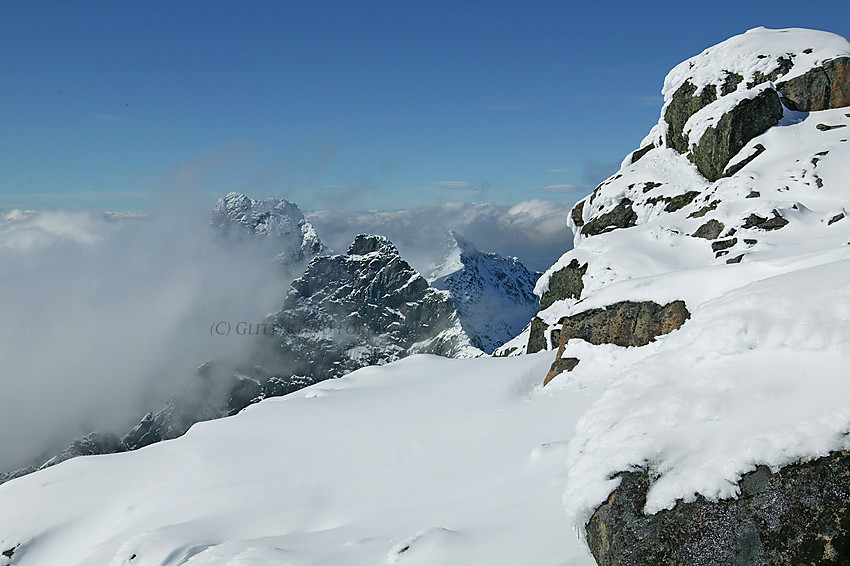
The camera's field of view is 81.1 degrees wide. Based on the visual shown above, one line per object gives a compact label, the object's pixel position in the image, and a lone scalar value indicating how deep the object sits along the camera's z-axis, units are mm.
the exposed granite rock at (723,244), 24812
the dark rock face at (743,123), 32562
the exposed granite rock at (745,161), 31484
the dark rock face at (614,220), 35312
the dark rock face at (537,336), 24536
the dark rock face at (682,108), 37250
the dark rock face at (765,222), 24281
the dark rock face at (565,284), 28609
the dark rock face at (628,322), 14531
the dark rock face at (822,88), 33562
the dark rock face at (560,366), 16294
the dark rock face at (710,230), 26312
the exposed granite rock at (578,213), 41750
